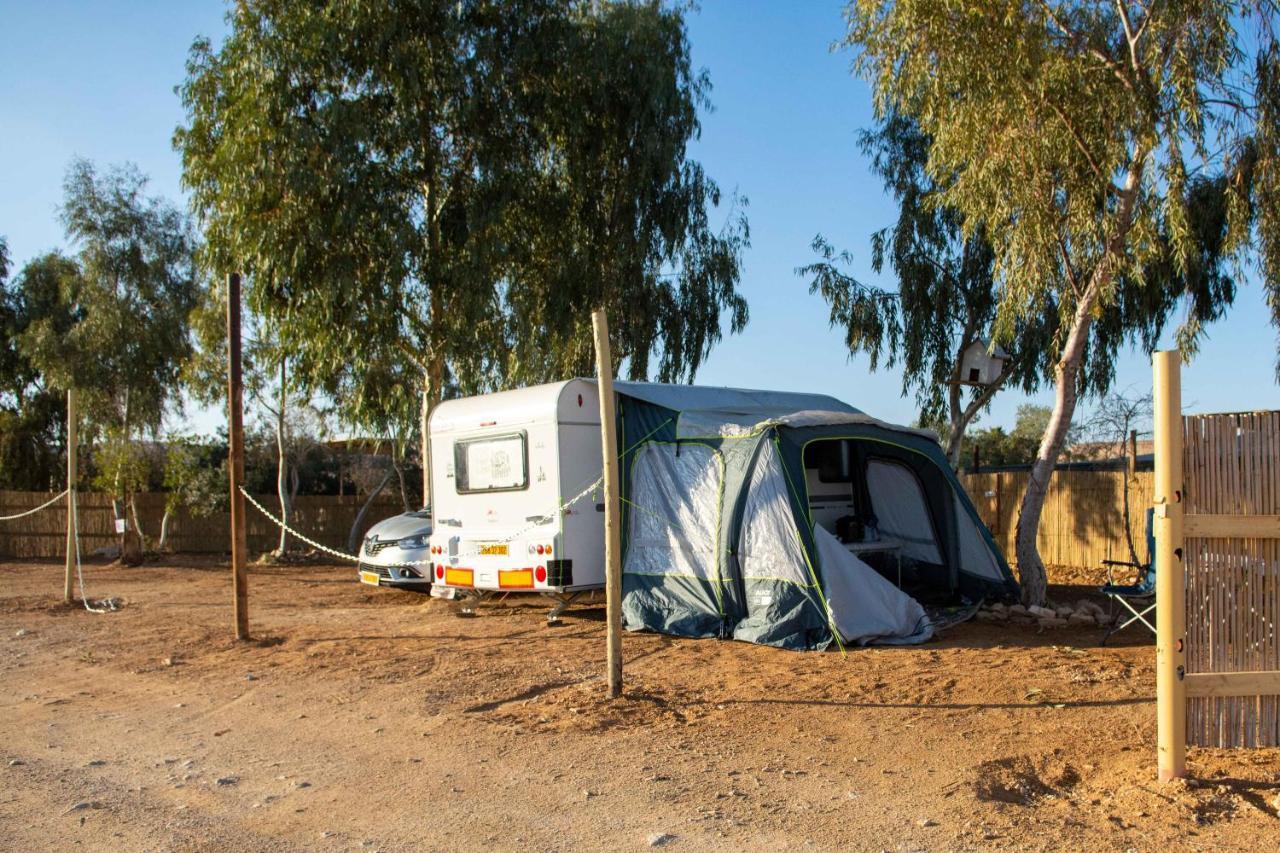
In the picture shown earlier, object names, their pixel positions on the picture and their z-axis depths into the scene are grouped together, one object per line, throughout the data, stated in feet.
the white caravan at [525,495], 34.32
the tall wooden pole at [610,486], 22.70
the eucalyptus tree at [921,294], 59.72
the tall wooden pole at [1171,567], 16.52
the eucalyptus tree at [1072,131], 32.07
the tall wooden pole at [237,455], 32.42
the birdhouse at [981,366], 57.00
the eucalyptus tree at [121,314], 81.25
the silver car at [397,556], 43.16
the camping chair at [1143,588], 27.53
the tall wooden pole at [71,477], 40.63
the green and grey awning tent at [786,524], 30.48
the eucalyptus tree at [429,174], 49.60
